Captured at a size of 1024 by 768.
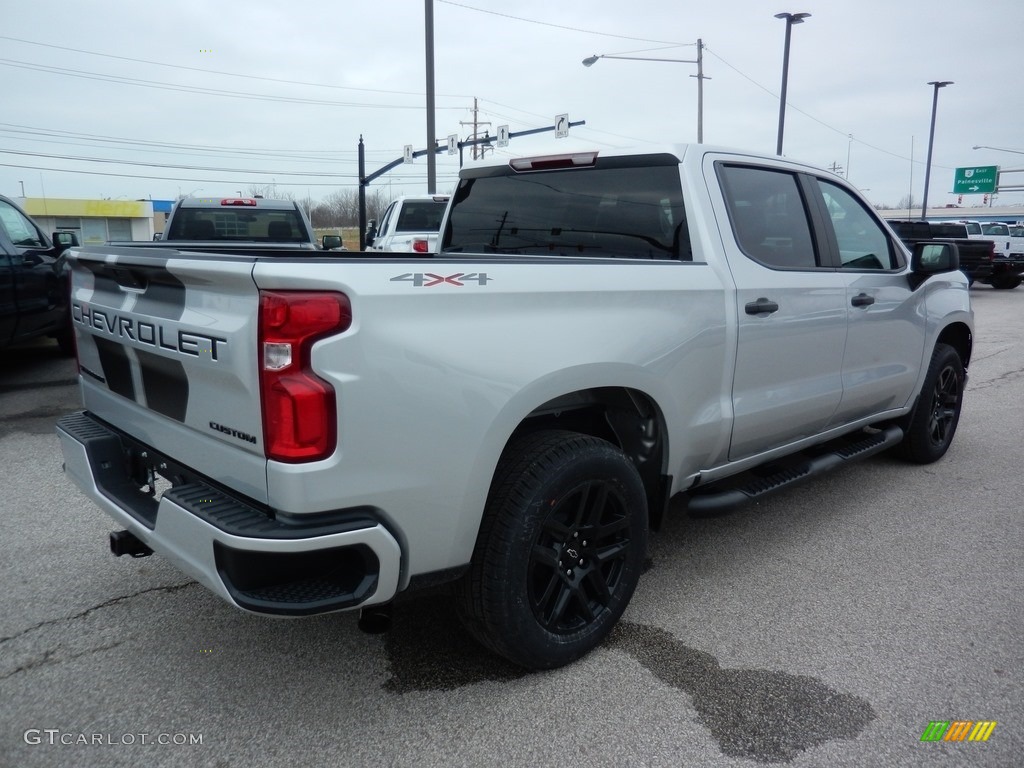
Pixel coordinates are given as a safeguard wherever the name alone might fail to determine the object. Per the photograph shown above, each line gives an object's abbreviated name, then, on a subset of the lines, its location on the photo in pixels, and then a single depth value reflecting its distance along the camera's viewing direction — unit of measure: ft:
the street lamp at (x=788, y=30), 76.43
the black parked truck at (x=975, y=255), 61.82
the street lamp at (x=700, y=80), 100.78
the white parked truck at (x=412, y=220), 48.96
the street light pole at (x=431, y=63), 54.34
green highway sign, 186.50
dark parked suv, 23.49
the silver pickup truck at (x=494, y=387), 7.07
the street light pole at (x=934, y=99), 109.40
